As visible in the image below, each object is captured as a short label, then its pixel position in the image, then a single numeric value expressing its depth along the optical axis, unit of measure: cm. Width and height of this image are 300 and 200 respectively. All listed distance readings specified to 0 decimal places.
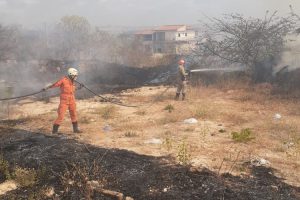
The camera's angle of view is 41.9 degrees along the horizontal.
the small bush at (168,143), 713
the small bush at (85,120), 966
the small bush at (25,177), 555
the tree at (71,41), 2228
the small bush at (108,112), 1023
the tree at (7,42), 1908
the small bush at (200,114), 977
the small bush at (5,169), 585
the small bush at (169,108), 1076
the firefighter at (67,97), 827
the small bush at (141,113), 1050
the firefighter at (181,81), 1199
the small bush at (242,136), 757
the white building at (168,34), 5554
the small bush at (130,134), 827
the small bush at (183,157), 628
